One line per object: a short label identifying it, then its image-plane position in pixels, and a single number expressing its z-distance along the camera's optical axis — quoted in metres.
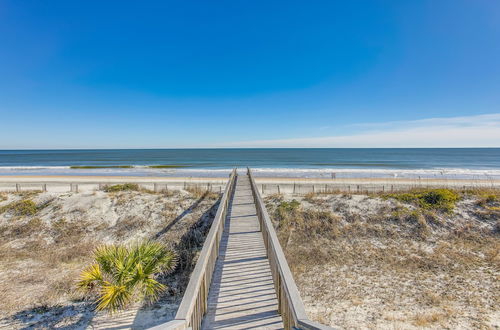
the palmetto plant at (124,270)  5.20
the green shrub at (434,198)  12.59
